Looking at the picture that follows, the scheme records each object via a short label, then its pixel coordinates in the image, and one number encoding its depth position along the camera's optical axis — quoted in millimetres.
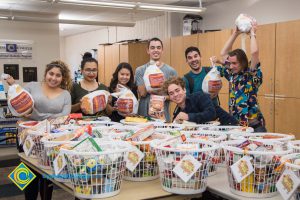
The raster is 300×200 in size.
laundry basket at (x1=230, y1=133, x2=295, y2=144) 1697
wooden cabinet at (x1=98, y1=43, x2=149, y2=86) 7762
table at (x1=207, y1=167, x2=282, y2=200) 1445
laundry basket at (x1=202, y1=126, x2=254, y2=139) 1928
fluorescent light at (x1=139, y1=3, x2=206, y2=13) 4770
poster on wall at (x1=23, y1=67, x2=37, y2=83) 6609
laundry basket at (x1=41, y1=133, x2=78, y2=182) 1660
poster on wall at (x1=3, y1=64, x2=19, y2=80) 6398
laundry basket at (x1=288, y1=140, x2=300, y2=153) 1521
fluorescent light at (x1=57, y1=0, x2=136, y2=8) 4352
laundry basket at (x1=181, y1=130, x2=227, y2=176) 1697
